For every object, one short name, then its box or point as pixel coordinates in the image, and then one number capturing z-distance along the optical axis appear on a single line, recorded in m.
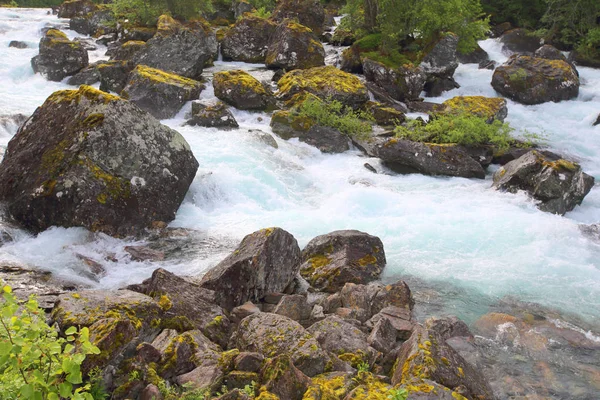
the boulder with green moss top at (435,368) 5.11
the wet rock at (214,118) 16.08
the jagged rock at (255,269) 7.45
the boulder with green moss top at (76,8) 36.50
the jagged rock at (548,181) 12.35
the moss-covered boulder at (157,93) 16.81
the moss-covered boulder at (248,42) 25.81
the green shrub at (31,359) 2.70
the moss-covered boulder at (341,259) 8.83
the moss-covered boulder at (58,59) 20.66
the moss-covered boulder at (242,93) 18.09
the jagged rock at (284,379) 4.56
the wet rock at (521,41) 29.30
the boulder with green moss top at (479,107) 17.64
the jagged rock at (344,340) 5.81
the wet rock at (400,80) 21.73
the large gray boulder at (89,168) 8.95
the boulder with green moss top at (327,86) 18.56
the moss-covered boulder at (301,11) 29.41
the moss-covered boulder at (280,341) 5.25
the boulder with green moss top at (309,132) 16.22
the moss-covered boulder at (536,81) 21.64
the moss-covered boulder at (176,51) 20.84
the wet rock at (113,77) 19.33
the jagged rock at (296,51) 23.39
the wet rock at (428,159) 14.84
